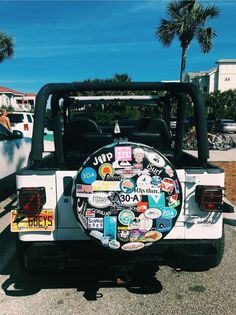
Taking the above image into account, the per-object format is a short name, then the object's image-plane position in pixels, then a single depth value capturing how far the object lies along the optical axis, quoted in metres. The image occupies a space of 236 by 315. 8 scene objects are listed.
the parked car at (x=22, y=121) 10.77
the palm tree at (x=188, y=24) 16.05
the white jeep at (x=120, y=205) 1.88
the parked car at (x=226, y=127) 19.49
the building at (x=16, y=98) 53.09
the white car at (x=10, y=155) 4.36
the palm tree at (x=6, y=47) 22.26
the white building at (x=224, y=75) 37.65
